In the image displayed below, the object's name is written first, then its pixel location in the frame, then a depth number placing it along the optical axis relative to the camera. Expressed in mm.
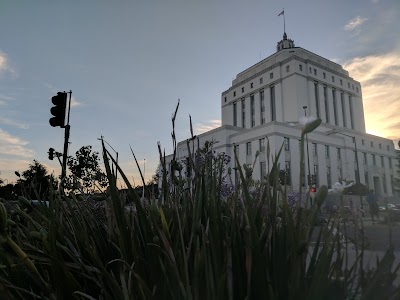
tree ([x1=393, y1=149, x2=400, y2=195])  63256
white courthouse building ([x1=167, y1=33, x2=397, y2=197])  51500
